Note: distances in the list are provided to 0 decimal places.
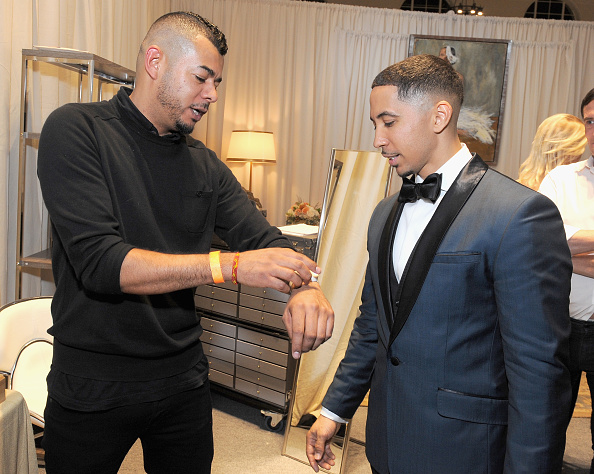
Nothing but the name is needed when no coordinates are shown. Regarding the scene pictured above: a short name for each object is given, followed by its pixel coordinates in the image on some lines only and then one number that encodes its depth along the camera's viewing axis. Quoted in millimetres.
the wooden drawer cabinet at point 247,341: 3777
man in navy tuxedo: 1323
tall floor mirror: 3496
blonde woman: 2947
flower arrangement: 4582
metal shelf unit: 2814
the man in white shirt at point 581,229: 2463
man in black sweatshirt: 1355
